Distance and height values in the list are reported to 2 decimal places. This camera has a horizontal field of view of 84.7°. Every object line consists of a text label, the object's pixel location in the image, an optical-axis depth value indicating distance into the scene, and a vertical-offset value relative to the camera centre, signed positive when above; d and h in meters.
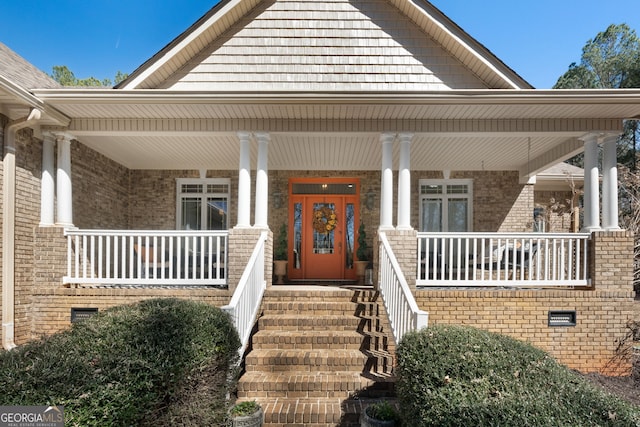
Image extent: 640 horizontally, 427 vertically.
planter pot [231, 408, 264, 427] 3.21 -1.89
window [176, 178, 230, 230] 9.01 +0.31
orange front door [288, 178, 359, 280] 8.85 -0.28
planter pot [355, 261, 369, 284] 8.38 -1.24
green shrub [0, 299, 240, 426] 2.24 -1.08
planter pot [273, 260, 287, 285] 8.37 -1.28
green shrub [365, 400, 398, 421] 3.21 -1.82
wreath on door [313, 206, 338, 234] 8.91 -0.10
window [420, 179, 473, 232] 8.95 +0.31
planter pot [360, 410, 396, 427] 3.12 -1.85
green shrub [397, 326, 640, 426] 2.08 -1.15
